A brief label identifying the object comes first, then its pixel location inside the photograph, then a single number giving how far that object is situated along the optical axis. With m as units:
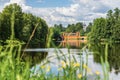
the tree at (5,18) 48.79
